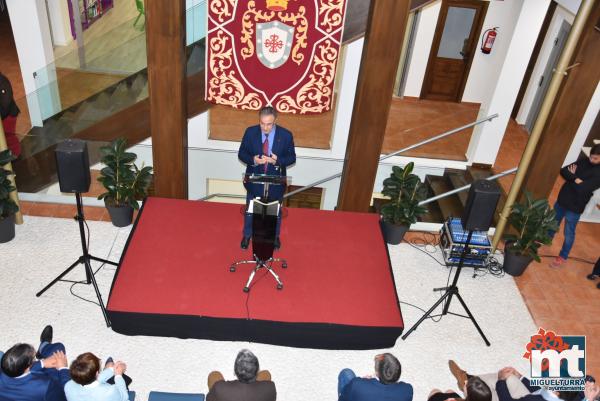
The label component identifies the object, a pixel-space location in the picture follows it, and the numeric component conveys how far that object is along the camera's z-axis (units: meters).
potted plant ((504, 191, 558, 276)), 5.85
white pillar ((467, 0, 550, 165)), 7.95
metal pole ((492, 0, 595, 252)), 4.93
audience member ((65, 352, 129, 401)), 3.40
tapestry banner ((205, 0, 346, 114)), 5.22
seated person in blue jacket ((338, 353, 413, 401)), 3.63
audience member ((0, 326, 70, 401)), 3.41
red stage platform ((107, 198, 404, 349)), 4.91
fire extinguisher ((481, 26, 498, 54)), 10.82
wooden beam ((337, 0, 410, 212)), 5.36
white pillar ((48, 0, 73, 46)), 11.02
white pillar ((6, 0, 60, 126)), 8.55
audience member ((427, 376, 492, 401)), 3.49
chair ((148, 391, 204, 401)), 3.55
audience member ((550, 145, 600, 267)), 5.78
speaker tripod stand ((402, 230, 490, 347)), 5.20
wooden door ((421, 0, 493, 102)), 10.90
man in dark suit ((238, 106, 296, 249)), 5.41
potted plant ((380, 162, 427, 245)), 6.13
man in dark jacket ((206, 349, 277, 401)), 3.51
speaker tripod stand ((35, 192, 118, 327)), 4.95
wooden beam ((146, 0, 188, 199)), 5.31
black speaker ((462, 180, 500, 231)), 4.74
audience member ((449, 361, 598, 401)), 3.66
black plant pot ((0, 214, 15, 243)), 5.73
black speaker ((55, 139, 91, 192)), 4.62
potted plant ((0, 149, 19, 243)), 5.52
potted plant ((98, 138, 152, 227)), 5.88
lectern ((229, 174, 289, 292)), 4.69
